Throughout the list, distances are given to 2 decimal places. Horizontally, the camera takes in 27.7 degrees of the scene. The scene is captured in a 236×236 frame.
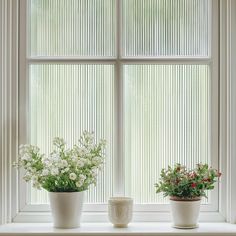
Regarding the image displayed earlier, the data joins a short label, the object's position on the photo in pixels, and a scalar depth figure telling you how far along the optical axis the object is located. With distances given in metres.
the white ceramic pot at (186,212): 2.01
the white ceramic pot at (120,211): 2.03
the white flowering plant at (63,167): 2.01
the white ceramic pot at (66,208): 2.00
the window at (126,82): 2.20
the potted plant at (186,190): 2.02
